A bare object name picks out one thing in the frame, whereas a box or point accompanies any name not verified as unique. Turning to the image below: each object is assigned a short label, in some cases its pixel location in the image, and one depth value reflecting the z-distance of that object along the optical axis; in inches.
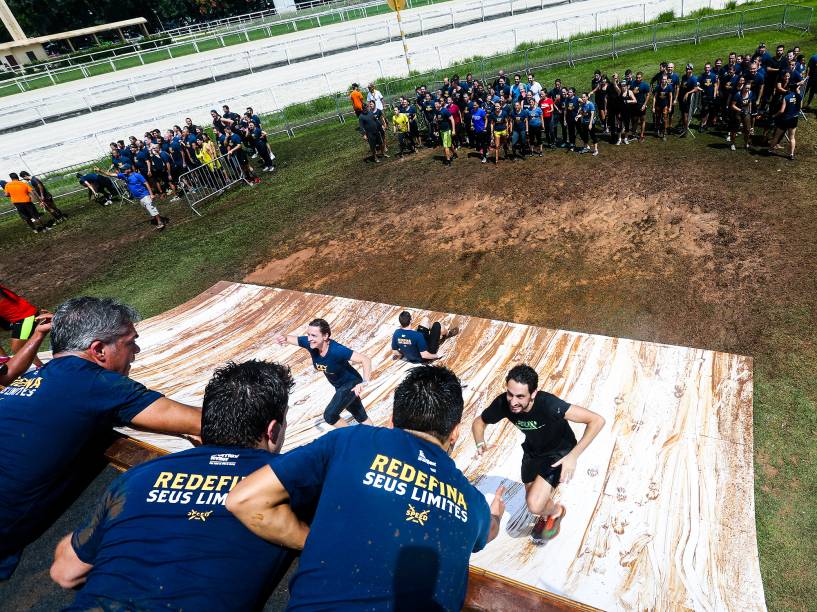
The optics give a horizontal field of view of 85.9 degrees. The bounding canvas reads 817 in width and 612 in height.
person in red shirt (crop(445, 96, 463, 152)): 590.6
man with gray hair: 93.7
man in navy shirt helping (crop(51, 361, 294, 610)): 66.7
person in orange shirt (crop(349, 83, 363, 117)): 749.3
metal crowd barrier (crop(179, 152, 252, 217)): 622.1
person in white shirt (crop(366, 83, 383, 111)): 686.5
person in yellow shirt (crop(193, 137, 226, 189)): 645.9
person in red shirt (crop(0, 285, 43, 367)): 254.2
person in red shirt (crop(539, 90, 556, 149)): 551.2
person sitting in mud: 284.0
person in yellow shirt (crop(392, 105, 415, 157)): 632.4
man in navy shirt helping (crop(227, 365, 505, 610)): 66.6
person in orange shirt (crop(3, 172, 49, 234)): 609.6
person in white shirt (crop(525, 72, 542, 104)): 613.3
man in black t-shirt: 158.9
